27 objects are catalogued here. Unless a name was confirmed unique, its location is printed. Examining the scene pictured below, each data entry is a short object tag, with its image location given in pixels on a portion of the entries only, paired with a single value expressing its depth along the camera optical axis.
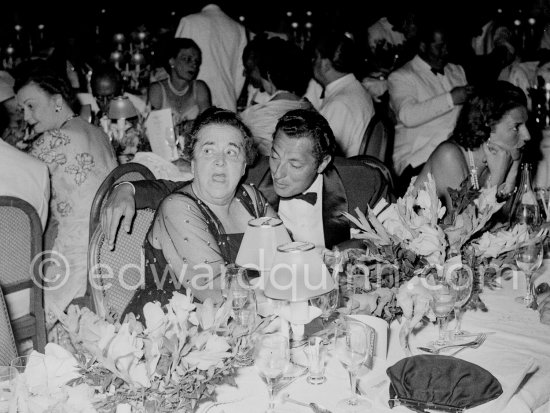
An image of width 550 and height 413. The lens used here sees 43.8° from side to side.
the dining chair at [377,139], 3.71
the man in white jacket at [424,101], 4.54
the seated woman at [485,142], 3.13
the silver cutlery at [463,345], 1.78
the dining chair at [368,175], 3.04
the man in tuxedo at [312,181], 2.73
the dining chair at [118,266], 2.29
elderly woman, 2.24
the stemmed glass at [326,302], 1.79
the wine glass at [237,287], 1.74
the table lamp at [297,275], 1.71
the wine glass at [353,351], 1.47
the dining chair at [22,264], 2.54
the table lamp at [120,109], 4.34
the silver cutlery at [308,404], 1.46
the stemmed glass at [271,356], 1.40
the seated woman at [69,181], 3.01
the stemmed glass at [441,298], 1.78
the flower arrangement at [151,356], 1.22
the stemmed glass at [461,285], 1.81
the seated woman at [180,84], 5.05
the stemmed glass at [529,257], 2.11
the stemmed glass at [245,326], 1.36
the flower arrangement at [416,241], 1.88
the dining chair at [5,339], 1.97
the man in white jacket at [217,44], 5.64
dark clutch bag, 1.48
